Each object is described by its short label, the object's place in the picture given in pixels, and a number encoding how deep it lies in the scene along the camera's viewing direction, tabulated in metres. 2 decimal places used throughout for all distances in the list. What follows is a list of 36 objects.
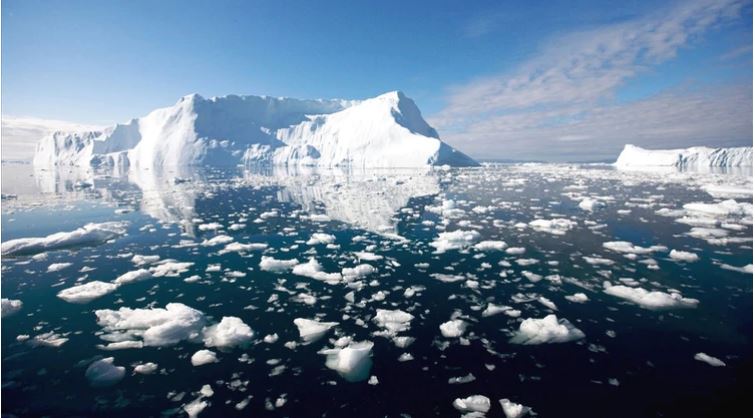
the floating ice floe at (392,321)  5.82
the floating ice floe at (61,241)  9.78
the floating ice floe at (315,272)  8.08
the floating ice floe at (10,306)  6.32
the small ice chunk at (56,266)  8.53
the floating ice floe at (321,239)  11.38
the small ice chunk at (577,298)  6.85
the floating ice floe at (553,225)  12.55
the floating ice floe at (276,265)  8.77
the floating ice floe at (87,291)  6.91
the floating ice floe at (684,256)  9.21
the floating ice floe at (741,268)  8.38
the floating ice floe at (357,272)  8.20
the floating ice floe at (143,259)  9.16
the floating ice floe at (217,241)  11.09
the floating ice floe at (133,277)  7.82
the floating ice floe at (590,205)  17.25
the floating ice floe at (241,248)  10.40
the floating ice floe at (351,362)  4.70
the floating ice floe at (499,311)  6.32
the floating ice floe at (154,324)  5.52
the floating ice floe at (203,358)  4.91
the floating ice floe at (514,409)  3.96
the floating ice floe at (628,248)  9.93
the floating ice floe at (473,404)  4.06
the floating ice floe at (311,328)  5.59
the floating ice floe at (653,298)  6.59
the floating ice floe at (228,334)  5.39
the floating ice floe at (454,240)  10.61
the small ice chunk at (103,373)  4.51
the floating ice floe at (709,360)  4.83
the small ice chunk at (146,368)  4.70
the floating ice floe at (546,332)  5.48
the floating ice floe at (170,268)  8.39
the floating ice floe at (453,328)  5.68
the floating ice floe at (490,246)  10.42
